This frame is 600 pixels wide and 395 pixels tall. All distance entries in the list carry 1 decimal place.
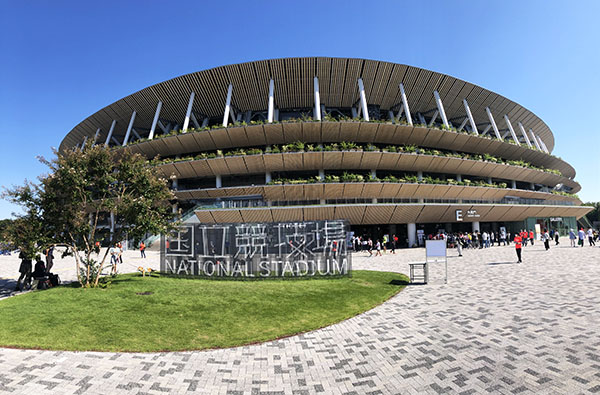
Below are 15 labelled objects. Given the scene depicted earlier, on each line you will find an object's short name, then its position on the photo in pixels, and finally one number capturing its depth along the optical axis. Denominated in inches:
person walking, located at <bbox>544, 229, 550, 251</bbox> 921.7
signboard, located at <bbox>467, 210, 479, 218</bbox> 1310.3
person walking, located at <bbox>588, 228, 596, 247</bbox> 1013.3
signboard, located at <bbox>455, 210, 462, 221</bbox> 1253.6
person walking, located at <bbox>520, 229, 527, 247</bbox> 1213.3
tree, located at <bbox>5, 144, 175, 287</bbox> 438.0
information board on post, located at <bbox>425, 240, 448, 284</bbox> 489.7
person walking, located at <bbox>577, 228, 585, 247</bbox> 1018.1
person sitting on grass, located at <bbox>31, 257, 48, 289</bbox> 466.0
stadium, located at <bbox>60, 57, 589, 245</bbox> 1187.3
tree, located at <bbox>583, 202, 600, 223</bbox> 3702.0
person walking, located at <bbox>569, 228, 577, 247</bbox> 1030.3
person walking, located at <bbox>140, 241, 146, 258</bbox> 951.9
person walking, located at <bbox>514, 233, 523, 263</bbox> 659.0
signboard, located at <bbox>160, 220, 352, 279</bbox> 561.0
